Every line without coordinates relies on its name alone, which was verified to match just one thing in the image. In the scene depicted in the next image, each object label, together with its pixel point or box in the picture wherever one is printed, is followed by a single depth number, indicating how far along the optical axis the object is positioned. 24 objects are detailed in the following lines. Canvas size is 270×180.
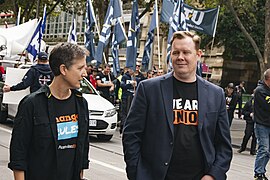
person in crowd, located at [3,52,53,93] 8.92
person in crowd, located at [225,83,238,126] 15.57
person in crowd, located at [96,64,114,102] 15.34
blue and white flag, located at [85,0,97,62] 17.21
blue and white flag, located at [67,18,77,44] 18.24
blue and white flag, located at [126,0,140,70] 15.03
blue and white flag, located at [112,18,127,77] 16.17
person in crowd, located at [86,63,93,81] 16.58
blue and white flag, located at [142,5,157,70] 15.48
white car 11.43
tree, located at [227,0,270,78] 15.70
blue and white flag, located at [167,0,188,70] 14.70
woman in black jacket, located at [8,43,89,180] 3.39
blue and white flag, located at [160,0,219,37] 15.57
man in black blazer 3.50
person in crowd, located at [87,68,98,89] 15.56
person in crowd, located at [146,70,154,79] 14.48
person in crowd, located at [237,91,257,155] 12.16
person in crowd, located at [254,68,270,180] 7.99
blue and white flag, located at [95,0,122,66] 16.22
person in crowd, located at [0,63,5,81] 16.79
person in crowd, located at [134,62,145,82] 14.13
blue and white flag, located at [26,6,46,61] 16.82
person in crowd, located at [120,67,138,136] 13.45
